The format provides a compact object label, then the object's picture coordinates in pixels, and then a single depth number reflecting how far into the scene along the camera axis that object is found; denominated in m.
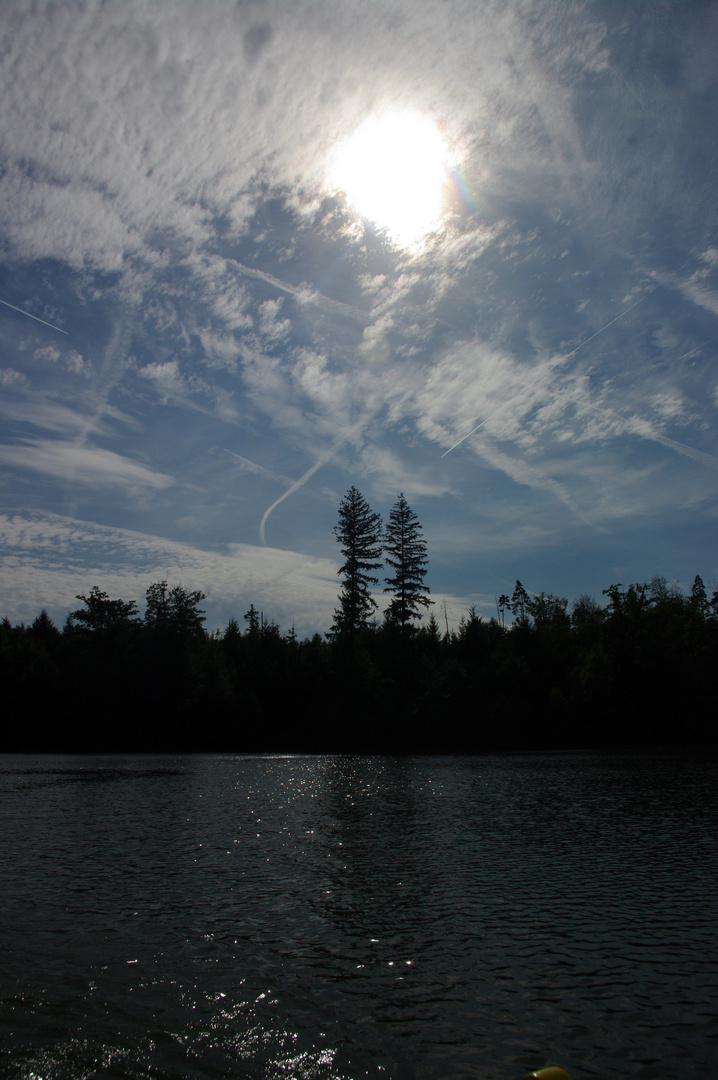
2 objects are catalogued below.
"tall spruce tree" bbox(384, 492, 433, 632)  82.88
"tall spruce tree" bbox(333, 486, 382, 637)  84.06
